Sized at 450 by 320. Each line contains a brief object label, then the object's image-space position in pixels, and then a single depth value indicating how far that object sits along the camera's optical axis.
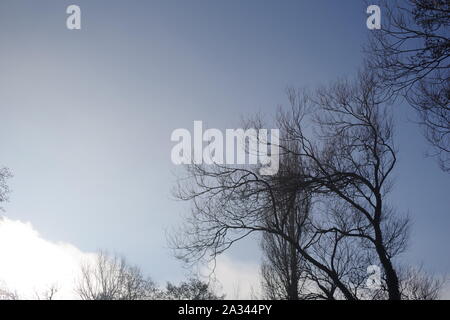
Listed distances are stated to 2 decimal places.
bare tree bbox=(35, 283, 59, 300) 28.09
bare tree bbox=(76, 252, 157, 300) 32.41
